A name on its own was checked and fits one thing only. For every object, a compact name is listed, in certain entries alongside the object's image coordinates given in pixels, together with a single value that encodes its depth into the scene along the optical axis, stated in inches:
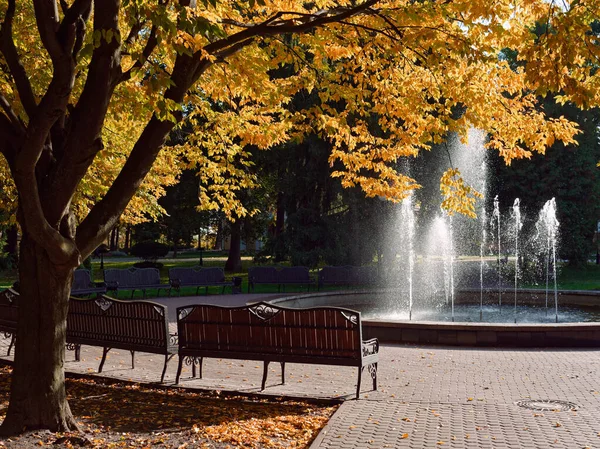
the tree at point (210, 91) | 239.3
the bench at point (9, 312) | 427.8
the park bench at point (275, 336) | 313.4
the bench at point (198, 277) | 882.8
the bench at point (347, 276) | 956.6
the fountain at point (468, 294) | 485.1
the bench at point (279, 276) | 946.7
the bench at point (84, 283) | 771.7
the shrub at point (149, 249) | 1453.0
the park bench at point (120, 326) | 348.5
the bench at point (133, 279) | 809.5
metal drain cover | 287.3
